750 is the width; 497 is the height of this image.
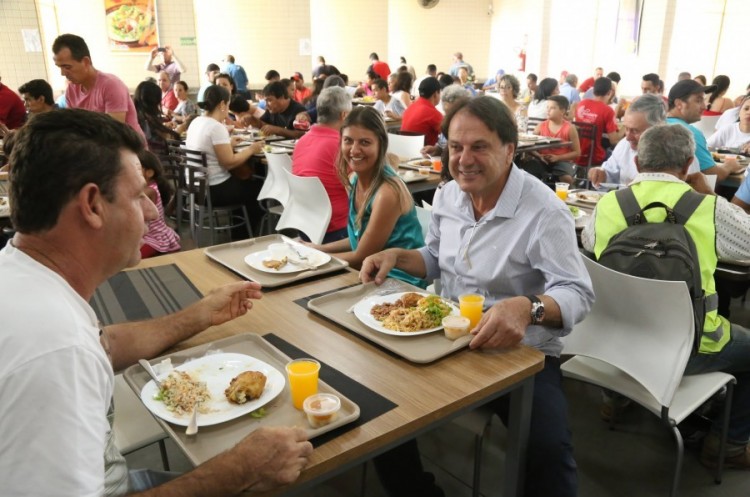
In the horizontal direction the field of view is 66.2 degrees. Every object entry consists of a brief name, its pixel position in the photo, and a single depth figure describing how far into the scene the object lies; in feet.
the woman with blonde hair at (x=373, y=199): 7.81
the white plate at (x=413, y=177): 12.58
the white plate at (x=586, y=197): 10.62
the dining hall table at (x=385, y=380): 3.65
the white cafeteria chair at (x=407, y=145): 16.52
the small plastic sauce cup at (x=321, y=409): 3.73
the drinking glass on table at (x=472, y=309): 5.06
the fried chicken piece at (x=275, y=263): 6.52
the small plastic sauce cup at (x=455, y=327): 4.87
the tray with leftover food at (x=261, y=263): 6.30
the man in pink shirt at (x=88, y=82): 13.41
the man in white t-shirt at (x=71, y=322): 2.57
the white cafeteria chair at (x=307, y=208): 11.24
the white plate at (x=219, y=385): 3.85
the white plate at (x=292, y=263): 6.47
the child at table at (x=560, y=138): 17.72
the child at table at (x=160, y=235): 9.07
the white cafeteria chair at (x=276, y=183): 13.33
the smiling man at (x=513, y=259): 5.23
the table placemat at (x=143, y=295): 5.61
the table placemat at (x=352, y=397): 3.75
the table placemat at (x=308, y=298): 5.76
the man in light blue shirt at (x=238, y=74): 31.89
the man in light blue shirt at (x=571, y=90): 29.35
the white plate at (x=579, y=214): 9.49
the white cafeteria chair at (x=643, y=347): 5.78
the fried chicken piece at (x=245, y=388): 3.99
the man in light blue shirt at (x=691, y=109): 12.23
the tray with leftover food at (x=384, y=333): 4.68
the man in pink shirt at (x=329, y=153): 11.44
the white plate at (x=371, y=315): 4.92
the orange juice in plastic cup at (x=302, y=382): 3.97
